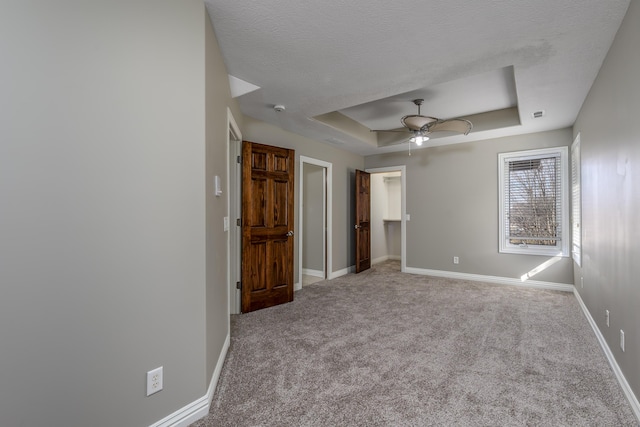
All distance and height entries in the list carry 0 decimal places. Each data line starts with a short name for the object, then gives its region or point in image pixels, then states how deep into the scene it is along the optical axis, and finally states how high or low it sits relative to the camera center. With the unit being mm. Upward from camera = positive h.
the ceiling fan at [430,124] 3504 +1089
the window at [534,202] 4336 +153
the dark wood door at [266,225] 3486 -151
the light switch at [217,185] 2078 +206
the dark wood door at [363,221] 5594 -155
